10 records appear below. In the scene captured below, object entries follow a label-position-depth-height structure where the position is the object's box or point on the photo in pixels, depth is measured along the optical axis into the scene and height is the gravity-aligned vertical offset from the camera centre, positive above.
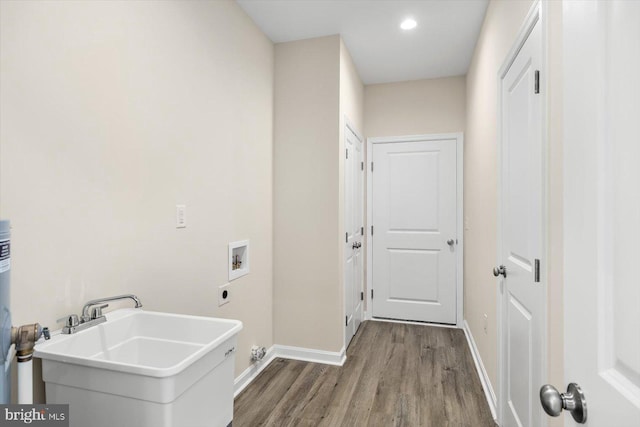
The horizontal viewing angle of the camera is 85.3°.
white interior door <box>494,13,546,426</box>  1.41 -0.15
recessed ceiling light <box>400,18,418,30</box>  2.74 +1.47
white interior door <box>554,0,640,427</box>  0.51 -0.01
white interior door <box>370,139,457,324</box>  3.89 -0.26
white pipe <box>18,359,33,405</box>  0.92 -0.46
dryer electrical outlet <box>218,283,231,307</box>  2.26 -0.57
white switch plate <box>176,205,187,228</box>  1.87 -0.04
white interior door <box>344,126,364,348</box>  3.24 -0.25
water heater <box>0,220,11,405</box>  0.75 -0.23
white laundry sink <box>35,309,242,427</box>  1.01 -0.53
